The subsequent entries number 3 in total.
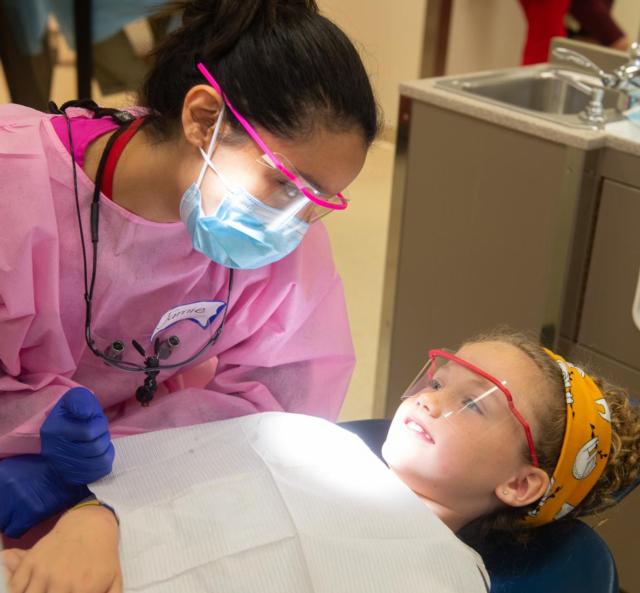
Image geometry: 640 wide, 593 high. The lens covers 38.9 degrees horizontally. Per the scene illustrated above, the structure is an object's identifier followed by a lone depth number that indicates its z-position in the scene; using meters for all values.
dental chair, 1.33
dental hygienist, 1.25
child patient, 1.46
